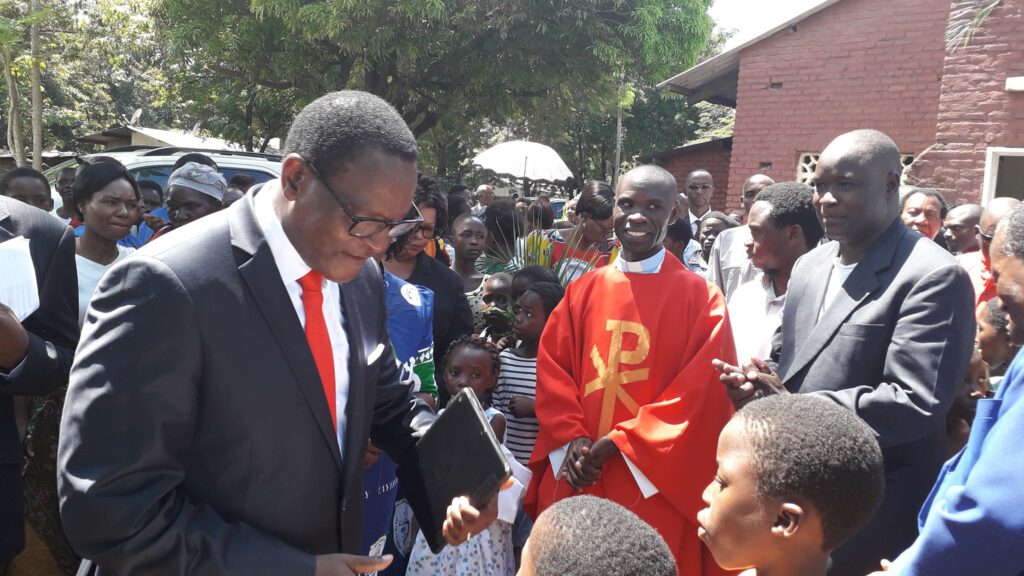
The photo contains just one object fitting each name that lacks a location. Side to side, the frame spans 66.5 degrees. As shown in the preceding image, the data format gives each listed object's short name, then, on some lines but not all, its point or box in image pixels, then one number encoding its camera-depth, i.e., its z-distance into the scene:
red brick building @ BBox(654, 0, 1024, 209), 8.49
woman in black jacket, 4.30
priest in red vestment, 3.25
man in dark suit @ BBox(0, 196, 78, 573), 2.63
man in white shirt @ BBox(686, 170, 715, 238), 8.62
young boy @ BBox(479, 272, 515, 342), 4.84
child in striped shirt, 4.03
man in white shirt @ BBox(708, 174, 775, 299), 4.86
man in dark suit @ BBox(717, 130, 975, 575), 2.62
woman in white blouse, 4.07
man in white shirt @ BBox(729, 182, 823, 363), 3.95
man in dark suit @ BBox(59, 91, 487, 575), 1.67
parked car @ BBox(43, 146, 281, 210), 8.15
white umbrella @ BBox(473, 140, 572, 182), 13.66
